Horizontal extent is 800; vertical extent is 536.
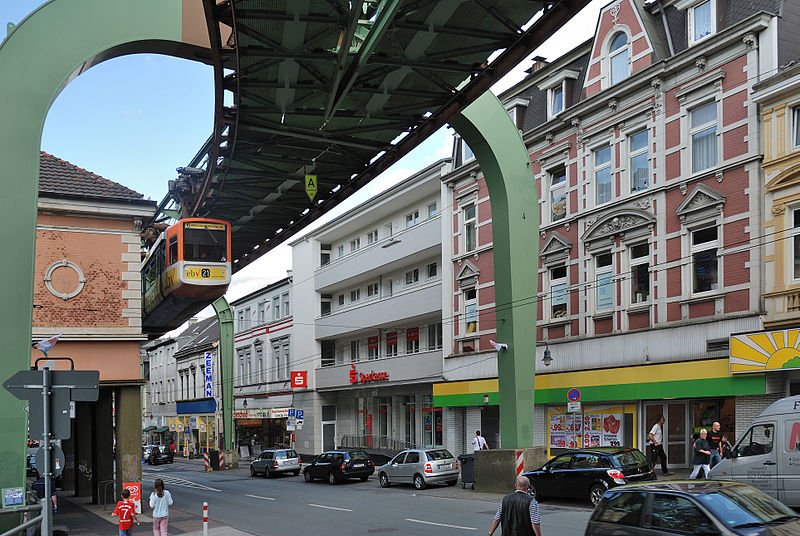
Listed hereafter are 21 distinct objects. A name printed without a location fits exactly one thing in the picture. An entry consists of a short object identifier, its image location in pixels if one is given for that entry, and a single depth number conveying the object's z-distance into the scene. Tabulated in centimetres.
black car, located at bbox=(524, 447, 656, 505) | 2030
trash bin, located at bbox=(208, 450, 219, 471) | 5169
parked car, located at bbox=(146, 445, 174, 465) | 6344
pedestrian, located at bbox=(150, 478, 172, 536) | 1592
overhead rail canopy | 1512
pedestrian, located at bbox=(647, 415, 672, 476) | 2544
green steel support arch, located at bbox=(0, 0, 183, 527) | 1511
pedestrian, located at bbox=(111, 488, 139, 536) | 1558
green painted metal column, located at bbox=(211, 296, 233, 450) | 5066
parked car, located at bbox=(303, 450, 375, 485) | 3544
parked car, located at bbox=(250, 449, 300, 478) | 4238
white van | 1596
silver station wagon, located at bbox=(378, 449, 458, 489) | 3008
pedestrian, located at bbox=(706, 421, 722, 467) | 2120
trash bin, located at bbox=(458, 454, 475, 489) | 2803
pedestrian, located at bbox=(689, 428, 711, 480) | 2041
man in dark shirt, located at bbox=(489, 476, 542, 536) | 973
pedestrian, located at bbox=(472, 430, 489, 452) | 3013
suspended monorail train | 2630
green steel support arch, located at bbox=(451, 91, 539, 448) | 2450
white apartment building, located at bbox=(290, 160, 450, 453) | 4272
